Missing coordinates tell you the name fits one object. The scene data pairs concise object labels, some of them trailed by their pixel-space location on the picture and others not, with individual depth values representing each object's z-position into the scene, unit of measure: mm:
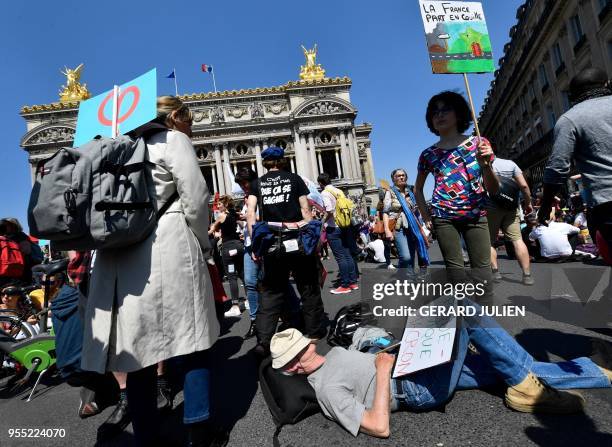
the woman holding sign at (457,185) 2697
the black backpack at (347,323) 3221
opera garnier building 41250
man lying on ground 1917
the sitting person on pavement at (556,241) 6820
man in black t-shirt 3322
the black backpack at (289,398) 2172
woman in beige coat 1828
